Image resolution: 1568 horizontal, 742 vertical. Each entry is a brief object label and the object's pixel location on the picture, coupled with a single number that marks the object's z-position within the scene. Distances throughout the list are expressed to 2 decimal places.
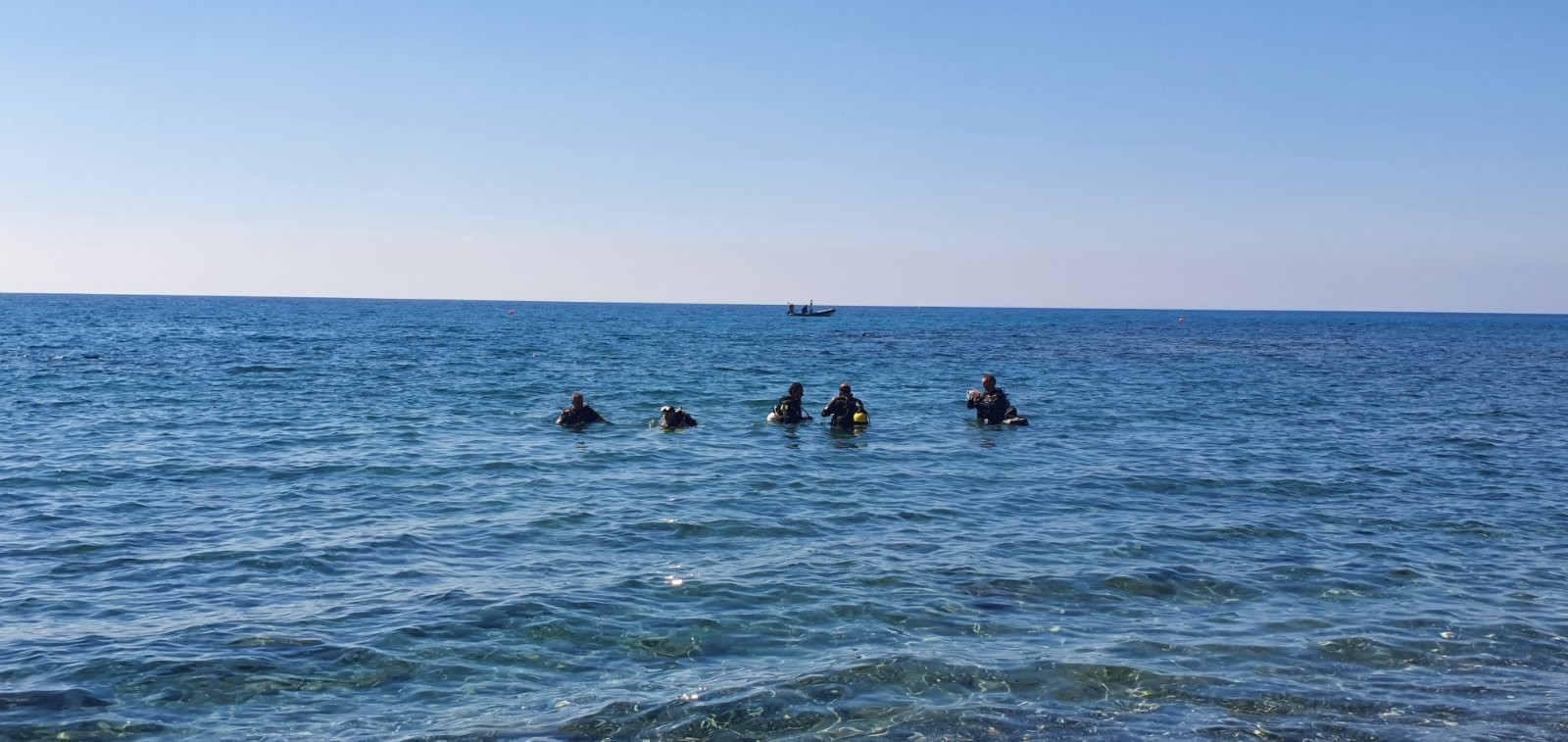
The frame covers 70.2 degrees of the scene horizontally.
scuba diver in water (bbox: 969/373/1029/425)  28.94
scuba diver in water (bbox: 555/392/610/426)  27.28
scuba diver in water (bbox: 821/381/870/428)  27.19
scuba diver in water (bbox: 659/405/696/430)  27.11
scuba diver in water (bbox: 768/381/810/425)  28.27
